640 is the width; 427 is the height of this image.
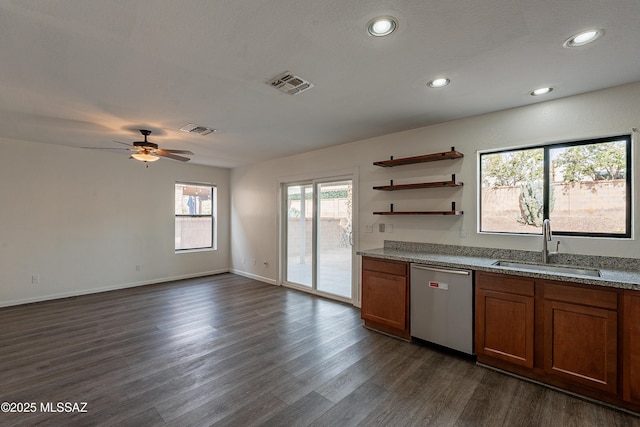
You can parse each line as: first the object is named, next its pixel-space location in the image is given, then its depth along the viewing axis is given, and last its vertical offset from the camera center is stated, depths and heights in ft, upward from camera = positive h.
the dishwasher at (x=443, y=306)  9.02 -3.18
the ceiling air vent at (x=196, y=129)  12.07 +3.73
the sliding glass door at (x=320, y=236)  15.25 -1.41
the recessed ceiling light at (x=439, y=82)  8.01 +3.79
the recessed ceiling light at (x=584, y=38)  5.87 +3.79
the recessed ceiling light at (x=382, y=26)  5.47 +3.78
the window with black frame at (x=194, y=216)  20.49 -0.25
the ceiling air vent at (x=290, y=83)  7.82 +3.77
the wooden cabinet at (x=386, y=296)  10.48 -3.27
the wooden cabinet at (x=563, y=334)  6.65 -3.23
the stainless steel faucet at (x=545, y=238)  8.85 -0.81
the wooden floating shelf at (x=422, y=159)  10.69 +2.20
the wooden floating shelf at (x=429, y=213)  10.62 -0.02
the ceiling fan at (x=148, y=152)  11.82 +2.64
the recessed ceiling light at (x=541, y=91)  8.41 +3.72
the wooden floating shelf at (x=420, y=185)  10.82 +1.12
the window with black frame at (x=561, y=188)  8.47 +0.82
